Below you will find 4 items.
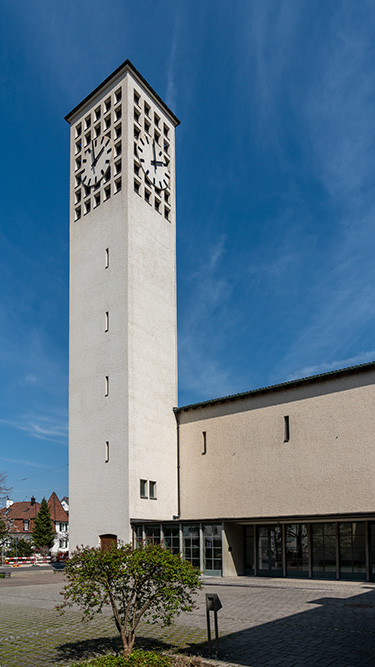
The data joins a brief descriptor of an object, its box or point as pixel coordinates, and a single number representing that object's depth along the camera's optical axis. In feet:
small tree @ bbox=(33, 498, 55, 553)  259.60
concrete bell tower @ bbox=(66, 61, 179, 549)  110.52
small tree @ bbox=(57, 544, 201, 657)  30.76
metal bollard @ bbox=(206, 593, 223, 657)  33.01
